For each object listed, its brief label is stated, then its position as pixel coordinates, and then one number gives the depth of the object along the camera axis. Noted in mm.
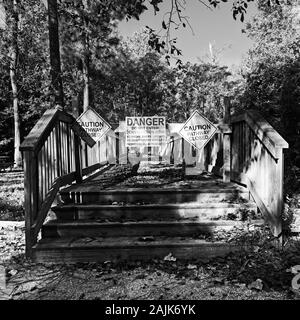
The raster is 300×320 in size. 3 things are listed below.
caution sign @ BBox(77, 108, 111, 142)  8641
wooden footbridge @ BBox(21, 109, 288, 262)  4598
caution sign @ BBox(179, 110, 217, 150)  7469
